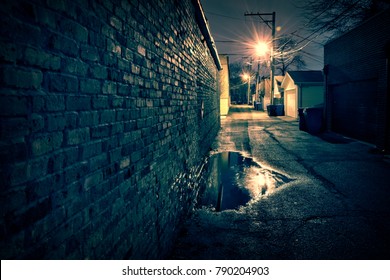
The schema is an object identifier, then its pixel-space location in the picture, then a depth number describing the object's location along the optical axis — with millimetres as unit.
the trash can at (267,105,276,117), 24306
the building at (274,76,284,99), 29031
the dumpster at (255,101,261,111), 36844
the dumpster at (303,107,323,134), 12511
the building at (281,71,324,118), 20844
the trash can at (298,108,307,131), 13310
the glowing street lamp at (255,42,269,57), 26344
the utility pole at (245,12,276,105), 24375
